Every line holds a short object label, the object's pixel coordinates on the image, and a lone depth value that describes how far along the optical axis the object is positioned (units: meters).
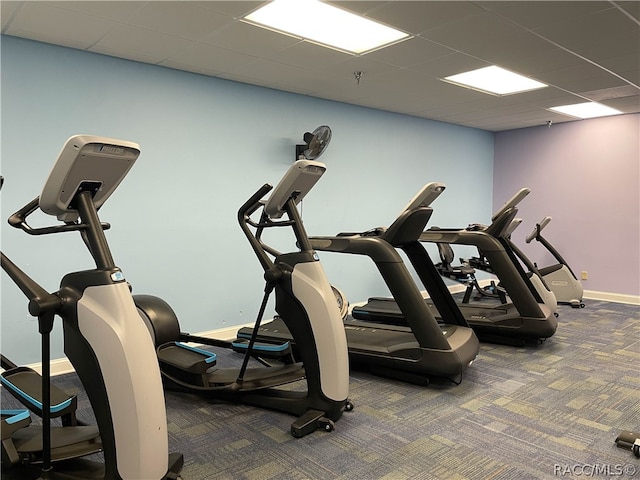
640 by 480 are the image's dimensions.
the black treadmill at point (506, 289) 4.46
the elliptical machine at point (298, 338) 2.81
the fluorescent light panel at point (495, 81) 4.63
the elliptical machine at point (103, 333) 1.87
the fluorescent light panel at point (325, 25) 3.18
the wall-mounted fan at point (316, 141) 4.91
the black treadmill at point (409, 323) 3.47
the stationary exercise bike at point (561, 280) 6.34
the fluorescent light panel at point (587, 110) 6.07
